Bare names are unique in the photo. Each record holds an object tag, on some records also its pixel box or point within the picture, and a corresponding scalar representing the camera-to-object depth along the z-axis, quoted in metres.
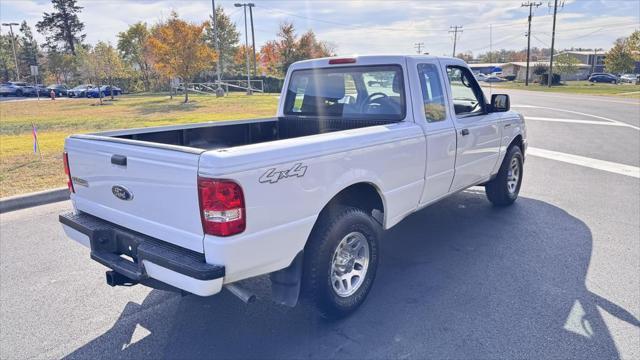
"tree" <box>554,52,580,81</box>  64.69
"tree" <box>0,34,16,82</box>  63.56
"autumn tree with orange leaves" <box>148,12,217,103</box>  27.80
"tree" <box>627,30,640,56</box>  49.62
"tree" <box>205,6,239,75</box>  53.84
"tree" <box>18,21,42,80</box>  71.88
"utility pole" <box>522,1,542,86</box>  62.19
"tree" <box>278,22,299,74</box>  46.50
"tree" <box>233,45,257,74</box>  57.50
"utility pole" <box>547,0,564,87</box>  54.63
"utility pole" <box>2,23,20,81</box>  61.47
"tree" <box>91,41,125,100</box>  30.78
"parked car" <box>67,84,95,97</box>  43.28
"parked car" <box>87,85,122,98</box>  42.31
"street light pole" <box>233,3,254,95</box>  42.94
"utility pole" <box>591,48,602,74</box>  102.94
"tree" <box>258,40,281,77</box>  52.63
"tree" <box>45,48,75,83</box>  53.59
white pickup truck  2.51
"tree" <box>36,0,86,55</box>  69.31
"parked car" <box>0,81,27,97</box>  49.09
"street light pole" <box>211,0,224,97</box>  32.15
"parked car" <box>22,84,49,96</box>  48.69
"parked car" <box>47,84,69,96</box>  48.09
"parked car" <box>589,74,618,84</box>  68.50
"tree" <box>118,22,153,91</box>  49.84
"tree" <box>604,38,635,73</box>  58.66
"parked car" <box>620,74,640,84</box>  66.22
